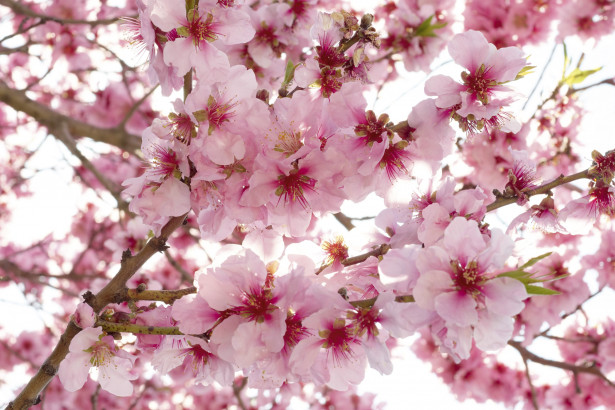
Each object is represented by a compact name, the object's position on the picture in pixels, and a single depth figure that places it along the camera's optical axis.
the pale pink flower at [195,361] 0.74
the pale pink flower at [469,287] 0.70
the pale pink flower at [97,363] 0.73
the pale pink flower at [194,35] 0.74
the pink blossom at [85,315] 0.73
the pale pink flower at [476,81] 0.74
